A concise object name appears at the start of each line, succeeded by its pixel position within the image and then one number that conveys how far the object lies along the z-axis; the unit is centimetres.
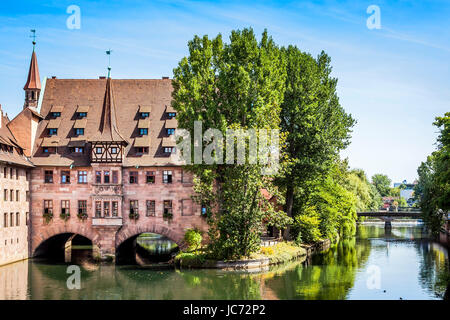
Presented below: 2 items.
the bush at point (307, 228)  5634
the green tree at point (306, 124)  5288
